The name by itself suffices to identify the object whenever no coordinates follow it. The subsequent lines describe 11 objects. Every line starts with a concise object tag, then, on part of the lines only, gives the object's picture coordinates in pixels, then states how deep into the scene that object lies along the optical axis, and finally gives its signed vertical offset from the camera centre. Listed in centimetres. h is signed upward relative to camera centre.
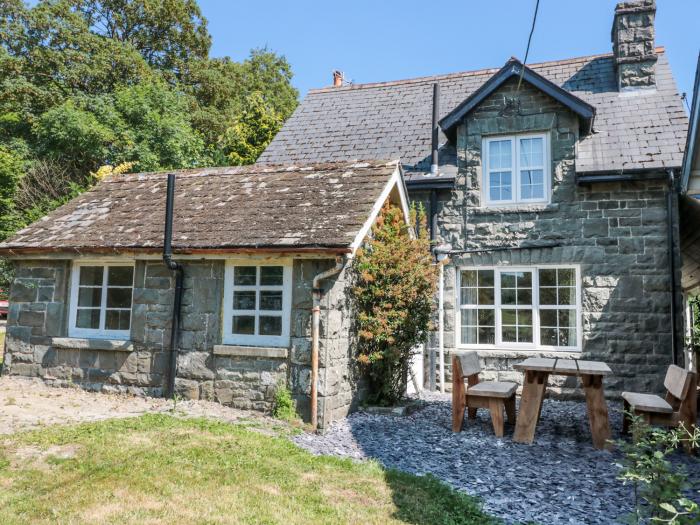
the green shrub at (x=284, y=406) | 816 -125
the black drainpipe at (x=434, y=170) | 1230 +333
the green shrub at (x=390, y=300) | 916 +36
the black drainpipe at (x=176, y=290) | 902 +42
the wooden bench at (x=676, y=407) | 693 -96
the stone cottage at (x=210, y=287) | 841 +49
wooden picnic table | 733 -91
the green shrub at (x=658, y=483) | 370 -105
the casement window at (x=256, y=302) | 871 +26
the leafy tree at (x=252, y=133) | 2522 +827
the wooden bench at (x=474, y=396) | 794 -101
